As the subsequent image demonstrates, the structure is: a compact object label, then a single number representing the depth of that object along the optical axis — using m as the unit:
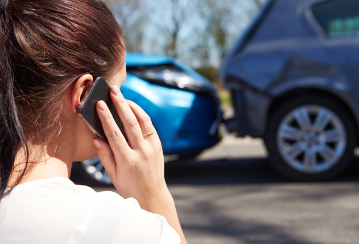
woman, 0.70
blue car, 3.56
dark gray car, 3.53
